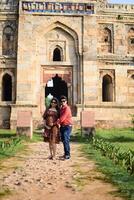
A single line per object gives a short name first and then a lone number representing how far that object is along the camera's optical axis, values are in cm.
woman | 925
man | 920
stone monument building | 2173
